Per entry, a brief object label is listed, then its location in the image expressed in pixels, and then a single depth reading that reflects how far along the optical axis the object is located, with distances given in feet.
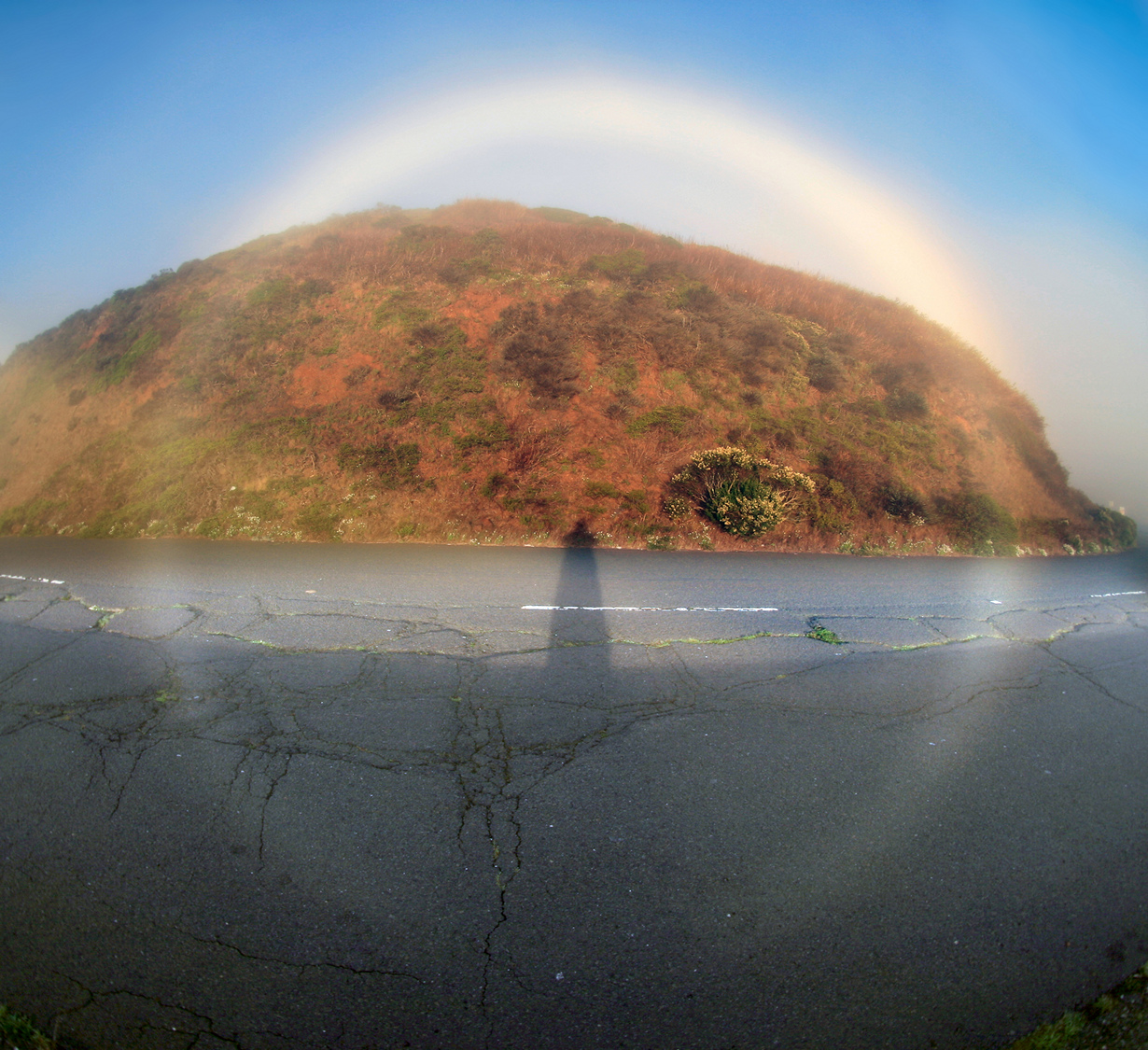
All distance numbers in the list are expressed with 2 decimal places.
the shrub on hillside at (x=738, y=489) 45.80
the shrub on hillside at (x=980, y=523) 51.61
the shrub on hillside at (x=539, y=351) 65.41
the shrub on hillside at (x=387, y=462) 54.54
